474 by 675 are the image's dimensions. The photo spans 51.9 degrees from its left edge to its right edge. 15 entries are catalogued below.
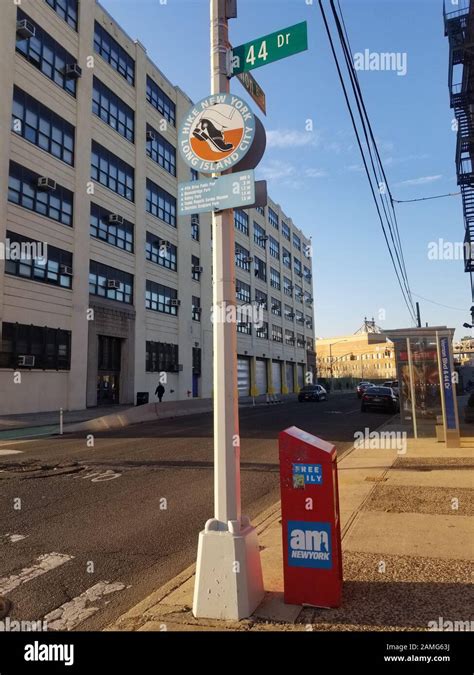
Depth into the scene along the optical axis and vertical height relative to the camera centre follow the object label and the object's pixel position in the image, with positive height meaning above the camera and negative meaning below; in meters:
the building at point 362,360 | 123.04 +6.36
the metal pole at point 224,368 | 3.61 +0.15
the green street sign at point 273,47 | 4.02 +2.82
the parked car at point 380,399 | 25.41 -0.80
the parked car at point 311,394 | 41.34 -0.74
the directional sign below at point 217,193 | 3.76 +1.54
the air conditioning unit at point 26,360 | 22.33 +1.43
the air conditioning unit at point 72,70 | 26.70 +17.53
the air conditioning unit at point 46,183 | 23.80 +10.17
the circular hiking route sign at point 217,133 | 3.85 +2.06
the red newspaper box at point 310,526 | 3.51 -1.02
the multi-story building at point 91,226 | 22.92 +9.83
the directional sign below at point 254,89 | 4.43 +2.81
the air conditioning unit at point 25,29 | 23.06 +17.19
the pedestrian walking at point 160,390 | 28.80 -0.10
